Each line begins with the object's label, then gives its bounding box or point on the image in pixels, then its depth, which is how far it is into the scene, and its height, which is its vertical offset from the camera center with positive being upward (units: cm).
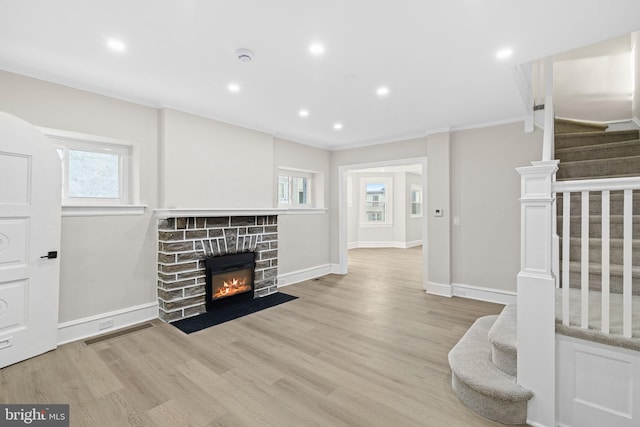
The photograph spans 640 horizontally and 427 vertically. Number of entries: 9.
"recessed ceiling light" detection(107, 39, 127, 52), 224 +126
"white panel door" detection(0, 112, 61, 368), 248 -25
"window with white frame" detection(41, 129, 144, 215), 307 +43
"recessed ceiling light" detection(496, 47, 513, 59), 237 +127
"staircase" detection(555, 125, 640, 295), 235 +37
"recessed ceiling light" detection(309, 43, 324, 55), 228 +126
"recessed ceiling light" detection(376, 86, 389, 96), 312 +128
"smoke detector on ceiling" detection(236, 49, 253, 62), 236 +125
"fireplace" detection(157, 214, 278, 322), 346 -46
